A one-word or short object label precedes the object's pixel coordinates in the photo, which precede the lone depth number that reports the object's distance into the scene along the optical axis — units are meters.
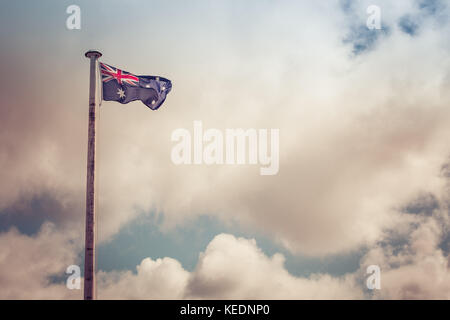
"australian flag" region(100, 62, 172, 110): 20.83
